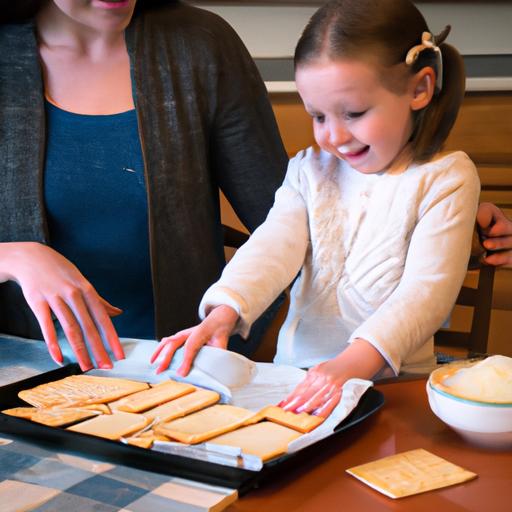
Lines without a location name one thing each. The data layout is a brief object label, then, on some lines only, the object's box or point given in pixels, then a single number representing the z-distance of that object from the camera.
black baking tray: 0.98
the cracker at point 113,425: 1.07
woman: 1.76
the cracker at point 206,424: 1.06
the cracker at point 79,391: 1.17
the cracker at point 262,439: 1.03
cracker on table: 0.97
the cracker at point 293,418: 1.08
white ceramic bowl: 1.04
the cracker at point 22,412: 1.12
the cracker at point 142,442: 1.05
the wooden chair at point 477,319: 1.53
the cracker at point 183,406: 1.12
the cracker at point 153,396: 1.14
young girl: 1.30
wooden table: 0.96
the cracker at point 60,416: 1.10
